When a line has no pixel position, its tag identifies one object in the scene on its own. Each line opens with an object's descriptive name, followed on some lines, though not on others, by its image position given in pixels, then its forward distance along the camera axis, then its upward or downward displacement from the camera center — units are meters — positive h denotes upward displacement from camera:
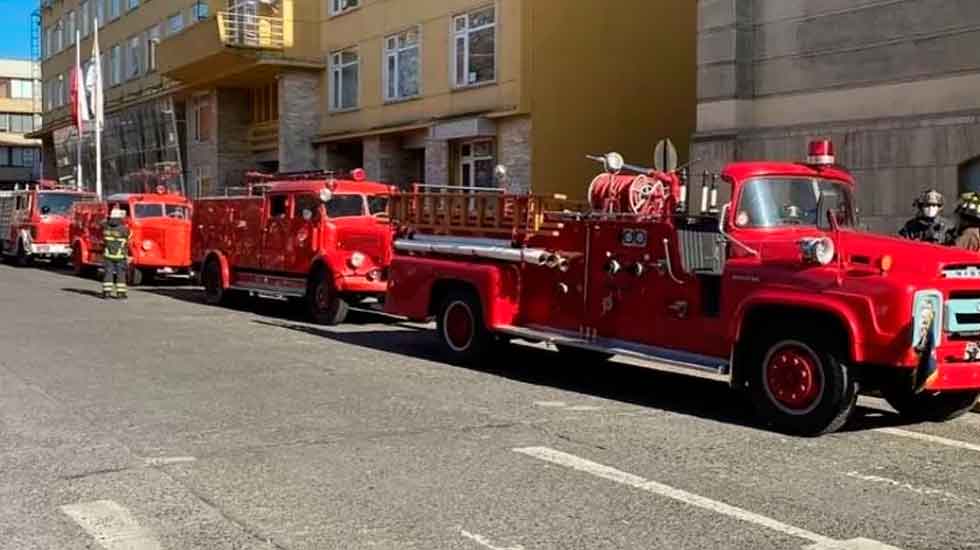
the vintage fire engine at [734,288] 7.92 -0.60
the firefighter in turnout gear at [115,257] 20.31 -0.81
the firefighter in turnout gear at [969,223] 10.30 -0.05
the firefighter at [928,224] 10.95 -0.06
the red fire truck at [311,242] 16.28 -0.43
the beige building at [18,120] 93.00 +8.09
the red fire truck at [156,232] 24.03 -0.40
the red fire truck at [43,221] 30.17 -0.22
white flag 36.34 +4.24
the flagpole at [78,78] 38.00 +4.78
